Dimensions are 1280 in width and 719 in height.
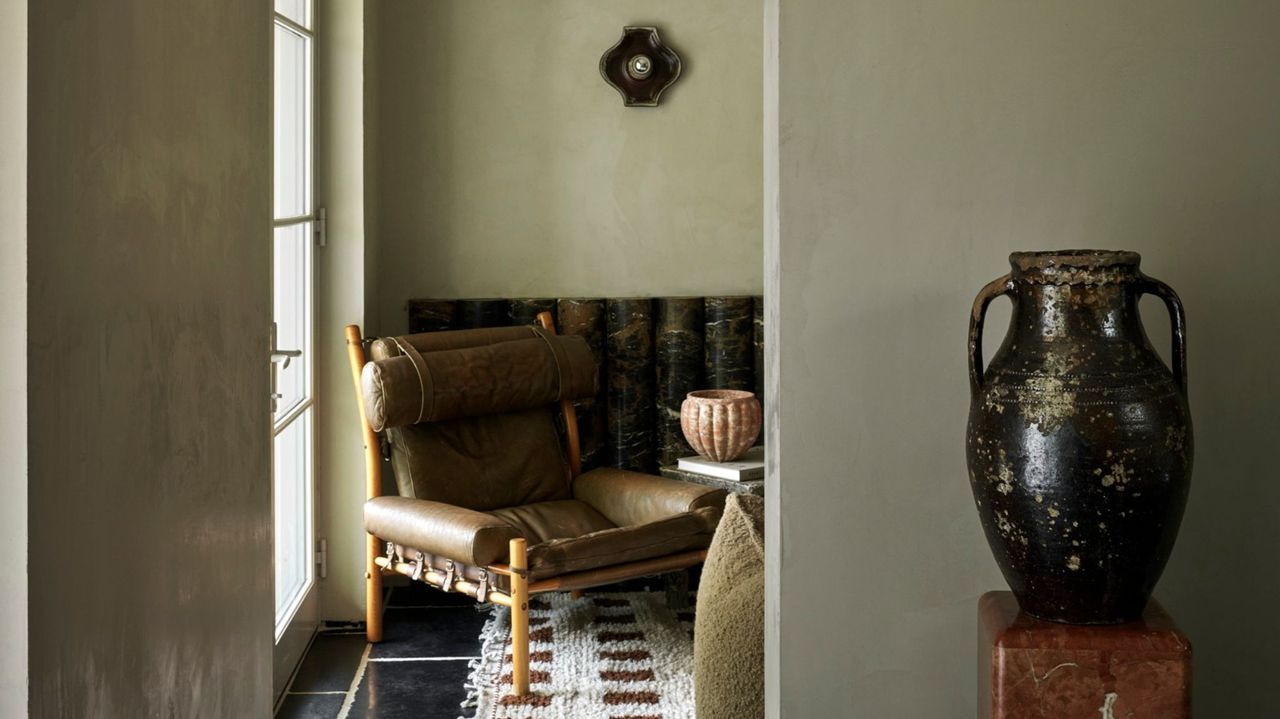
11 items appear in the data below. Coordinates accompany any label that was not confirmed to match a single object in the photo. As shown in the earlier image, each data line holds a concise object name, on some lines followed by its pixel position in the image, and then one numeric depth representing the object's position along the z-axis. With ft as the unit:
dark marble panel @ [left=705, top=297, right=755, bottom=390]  14.53
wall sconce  14.62
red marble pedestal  4.80
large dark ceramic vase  4.70
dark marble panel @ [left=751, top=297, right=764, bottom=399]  14.58
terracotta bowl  12.81
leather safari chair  11.05
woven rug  10.46
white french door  11.05
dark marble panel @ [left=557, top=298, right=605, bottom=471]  14.46
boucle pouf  7.10
